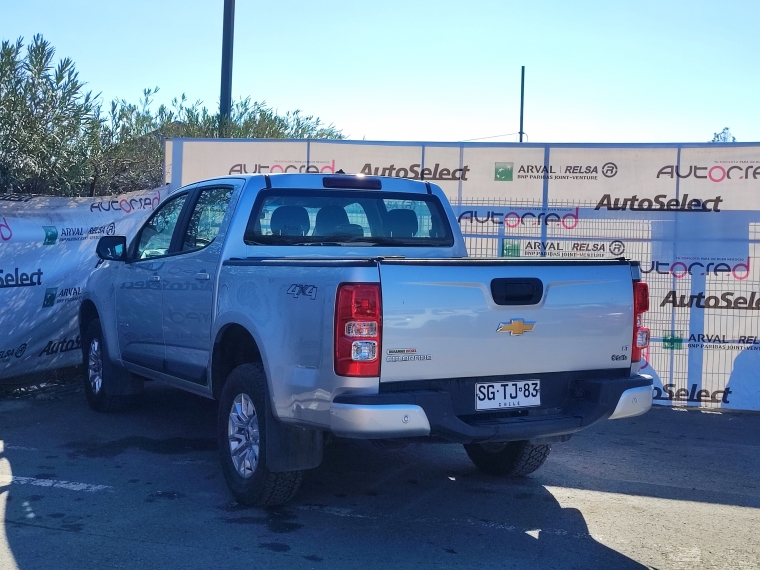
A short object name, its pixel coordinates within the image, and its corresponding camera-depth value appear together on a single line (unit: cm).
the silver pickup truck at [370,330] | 437
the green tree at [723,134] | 4274
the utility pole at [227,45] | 1259
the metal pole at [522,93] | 3678
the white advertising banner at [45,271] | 859
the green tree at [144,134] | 1161
